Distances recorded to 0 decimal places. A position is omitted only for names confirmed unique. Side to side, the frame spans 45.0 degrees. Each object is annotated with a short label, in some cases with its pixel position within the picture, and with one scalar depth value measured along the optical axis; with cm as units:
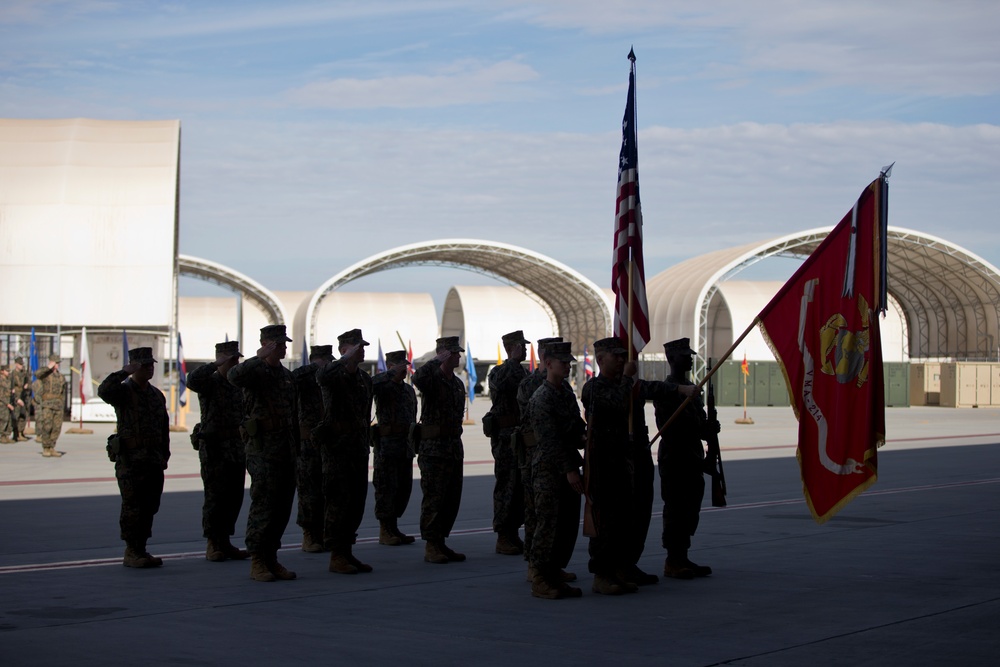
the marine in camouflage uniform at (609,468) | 812
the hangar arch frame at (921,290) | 5184
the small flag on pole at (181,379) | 2947
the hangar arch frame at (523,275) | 5088
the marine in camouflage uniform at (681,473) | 878
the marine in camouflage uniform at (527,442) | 866
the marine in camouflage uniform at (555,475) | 798
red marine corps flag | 821
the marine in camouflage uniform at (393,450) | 1077
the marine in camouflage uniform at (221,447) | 969
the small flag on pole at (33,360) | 2909
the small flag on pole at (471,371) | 3975
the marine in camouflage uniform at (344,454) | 904
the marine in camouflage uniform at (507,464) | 1012
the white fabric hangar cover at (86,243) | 3428
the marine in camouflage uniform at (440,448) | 970
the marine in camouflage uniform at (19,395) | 2480
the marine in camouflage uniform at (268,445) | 872
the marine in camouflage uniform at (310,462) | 984
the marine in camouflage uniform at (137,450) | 930
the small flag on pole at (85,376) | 2878
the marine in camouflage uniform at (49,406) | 2136
